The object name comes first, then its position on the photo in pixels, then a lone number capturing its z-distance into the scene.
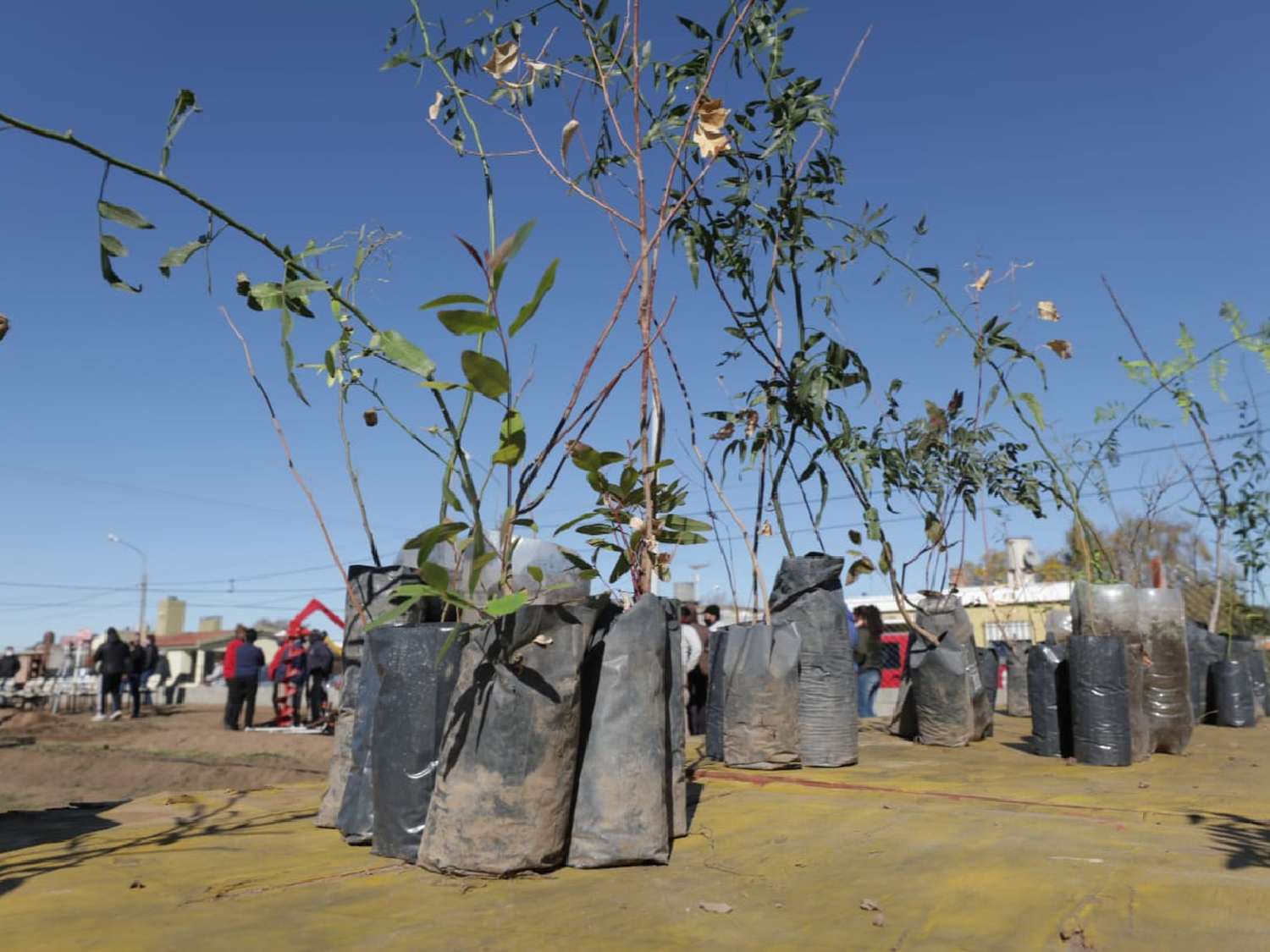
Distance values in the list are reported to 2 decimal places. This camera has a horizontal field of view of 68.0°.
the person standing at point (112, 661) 13.97
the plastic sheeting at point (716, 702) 5.51
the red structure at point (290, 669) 12.75
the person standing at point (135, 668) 14.61
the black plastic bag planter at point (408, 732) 2.79
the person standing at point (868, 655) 10.02
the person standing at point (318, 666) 11.83
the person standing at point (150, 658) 15.02
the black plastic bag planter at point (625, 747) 2.67
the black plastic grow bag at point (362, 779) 3.02
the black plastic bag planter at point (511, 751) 2.53
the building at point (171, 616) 53.69
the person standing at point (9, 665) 19.84
